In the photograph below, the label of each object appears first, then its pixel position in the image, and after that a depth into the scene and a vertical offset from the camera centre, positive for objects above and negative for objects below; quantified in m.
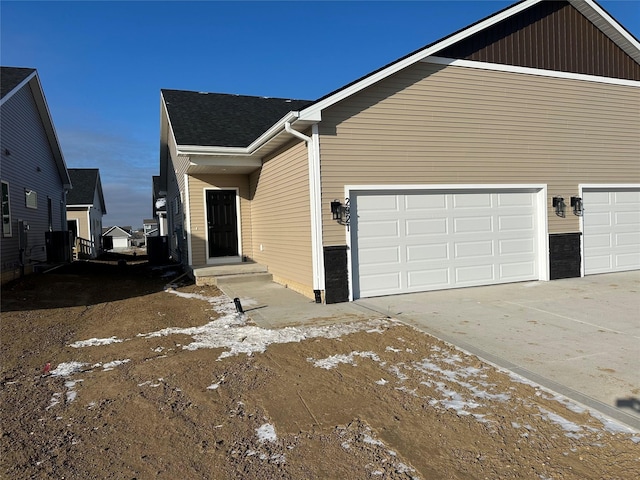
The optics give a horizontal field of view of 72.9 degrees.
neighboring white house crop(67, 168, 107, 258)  24.70 +1.43
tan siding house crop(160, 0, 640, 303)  7.75 +1.17
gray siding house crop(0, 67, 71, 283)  10.98 +1.73
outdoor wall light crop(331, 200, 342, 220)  7.58 +0.26
